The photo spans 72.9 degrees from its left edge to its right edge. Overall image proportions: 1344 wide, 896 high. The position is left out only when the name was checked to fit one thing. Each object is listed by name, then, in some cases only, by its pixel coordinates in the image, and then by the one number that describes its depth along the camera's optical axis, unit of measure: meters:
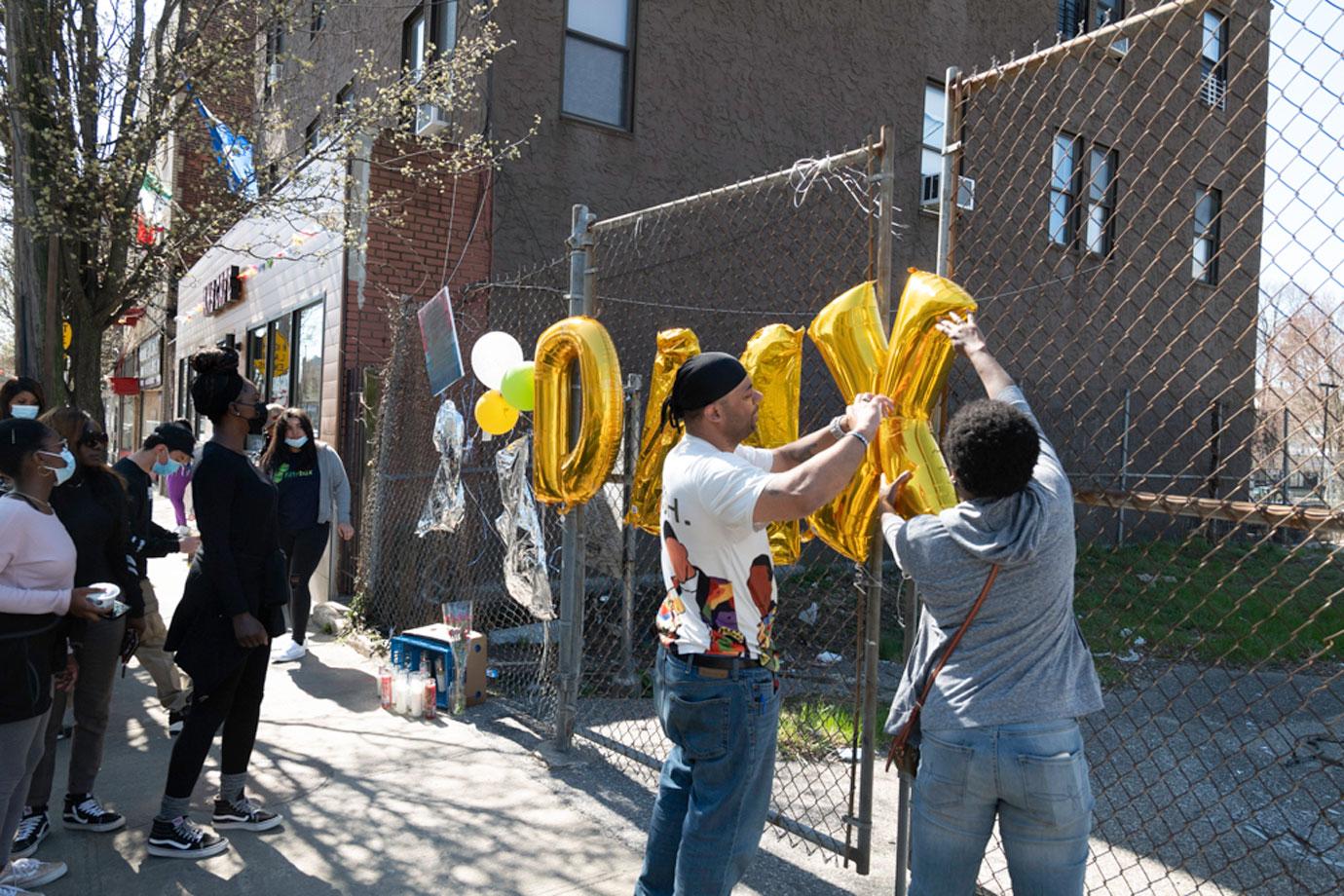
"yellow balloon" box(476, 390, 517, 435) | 6.02
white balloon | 5.85
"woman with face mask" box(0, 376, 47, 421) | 4.97
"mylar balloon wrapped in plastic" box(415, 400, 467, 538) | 6.58
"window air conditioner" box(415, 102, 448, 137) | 9.02
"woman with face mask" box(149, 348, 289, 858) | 3.76
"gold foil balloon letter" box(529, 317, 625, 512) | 4.30
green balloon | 5.44
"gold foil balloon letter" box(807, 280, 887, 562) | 3.19
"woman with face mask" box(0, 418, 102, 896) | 3.19
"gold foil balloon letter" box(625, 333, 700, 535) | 4.16
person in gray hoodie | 2.20
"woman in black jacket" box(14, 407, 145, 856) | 3.85
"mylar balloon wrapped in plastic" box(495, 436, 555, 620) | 5.38
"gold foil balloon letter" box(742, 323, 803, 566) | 3.71
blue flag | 8.84
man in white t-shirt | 2.68
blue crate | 5.80
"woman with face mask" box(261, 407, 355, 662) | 6.98
